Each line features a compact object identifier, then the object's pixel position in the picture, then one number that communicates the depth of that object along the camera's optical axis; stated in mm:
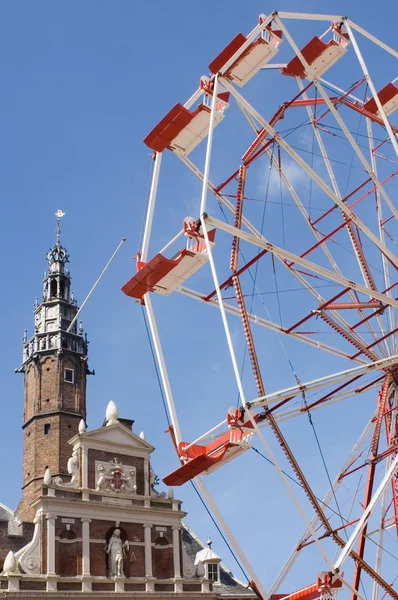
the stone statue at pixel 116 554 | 45781
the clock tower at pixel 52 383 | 54375
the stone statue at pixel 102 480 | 47469
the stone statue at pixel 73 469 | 47062
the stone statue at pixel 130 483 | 48594
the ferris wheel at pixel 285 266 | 32062
